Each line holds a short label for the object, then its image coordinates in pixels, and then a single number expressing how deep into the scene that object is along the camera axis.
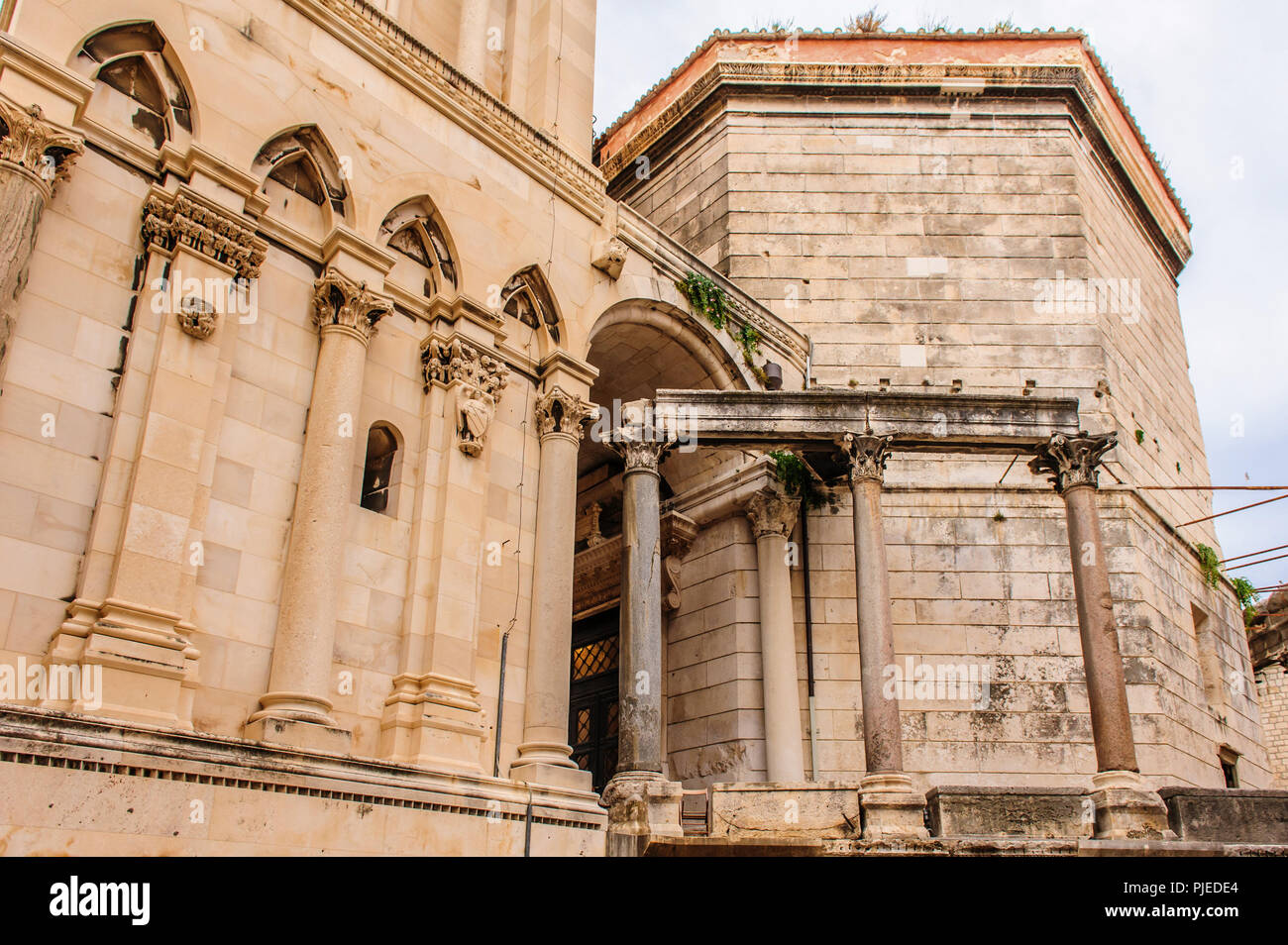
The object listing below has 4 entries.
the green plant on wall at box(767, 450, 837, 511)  15.40
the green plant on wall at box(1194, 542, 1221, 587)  18.38
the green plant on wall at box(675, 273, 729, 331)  15.34
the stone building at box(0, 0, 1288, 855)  8.44
